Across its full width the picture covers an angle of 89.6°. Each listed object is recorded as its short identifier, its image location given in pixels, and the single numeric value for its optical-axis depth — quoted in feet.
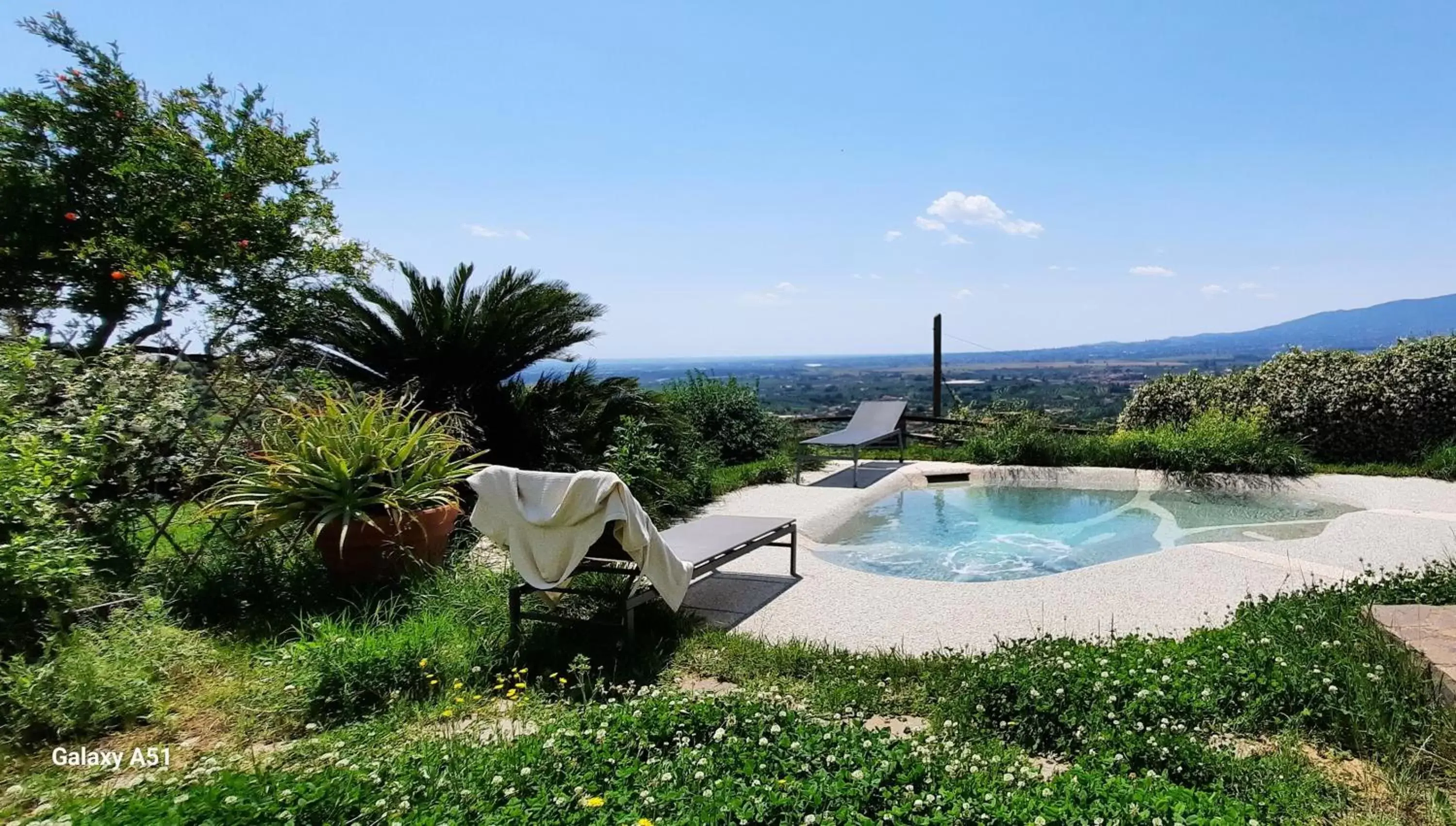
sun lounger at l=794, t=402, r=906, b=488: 31.96
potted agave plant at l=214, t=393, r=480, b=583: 14.20
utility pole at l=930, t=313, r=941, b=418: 45.39
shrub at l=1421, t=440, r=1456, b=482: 28.14
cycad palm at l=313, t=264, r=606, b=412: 22.50
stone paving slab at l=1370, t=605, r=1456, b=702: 9.19
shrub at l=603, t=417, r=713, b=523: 22.76
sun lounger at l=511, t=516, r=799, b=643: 12.83
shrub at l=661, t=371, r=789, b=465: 34.53
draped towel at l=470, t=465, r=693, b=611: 11.85
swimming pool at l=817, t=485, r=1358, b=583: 21.62
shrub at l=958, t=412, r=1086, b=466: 33.04
